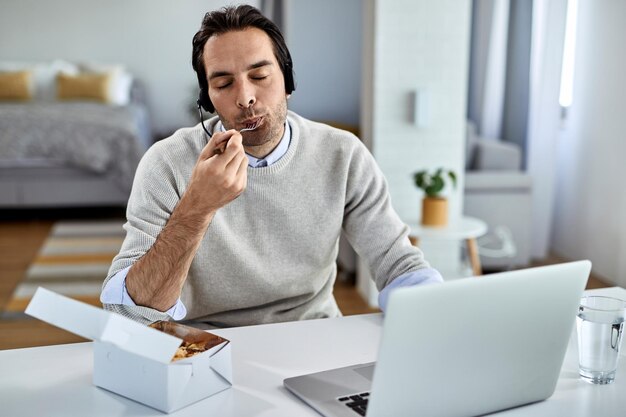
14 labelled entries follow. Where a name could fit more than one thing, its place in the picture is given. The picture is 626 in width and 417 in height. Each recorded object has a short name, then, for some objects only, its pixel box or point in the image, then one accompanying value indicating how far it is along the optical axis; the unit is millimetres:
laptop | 903
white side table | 3229
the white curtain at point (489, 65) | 4816
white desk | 1052
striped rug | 3860
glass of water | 1156
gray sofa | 3988
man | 1531
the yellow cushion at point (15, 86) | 6730
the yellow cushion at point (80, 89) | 6824
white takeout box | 941
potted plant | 3299
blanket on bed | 5434
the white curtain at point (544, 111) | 4129
